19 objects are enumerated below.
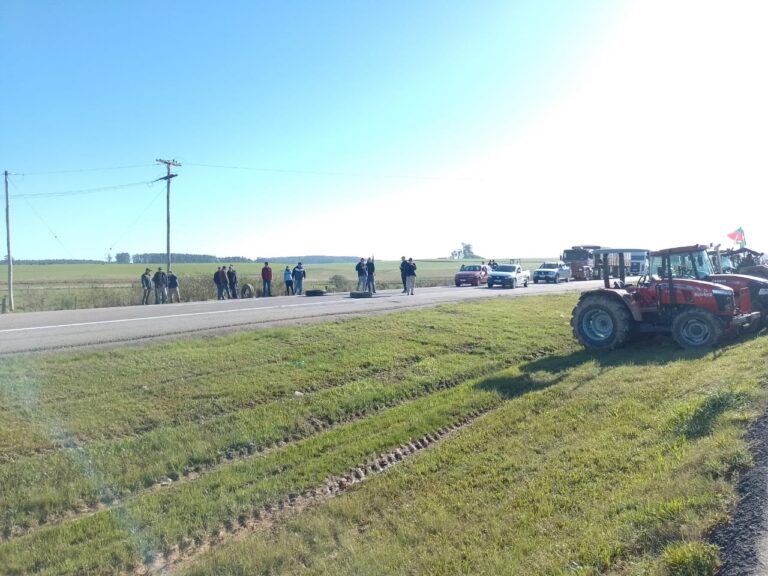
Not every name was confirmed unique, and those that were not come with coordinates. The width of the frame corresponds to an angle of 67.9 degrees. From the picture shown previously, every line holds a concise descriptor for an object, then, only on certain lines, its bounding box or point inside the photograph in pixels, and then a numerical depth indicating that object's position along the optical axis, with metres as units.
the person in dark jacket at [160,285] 25.38
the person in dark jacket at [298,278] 29.62
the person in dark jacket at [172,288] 26.23
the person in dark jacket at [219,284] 27.17
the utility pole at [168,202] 33.94
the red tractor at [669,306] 12.12
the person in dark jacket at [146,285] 25.58
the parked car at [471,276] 41.97
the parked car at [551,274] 47.81
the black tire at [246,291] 28.93
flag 22.07
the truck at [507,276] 37.69
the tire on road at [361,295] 25.59
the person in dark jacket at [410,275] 27.12
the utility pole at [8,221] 28.36
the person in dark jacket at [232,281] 27.64
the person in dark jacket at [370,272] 27.17
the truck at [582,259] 52.30
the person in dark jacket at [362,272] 27.96
